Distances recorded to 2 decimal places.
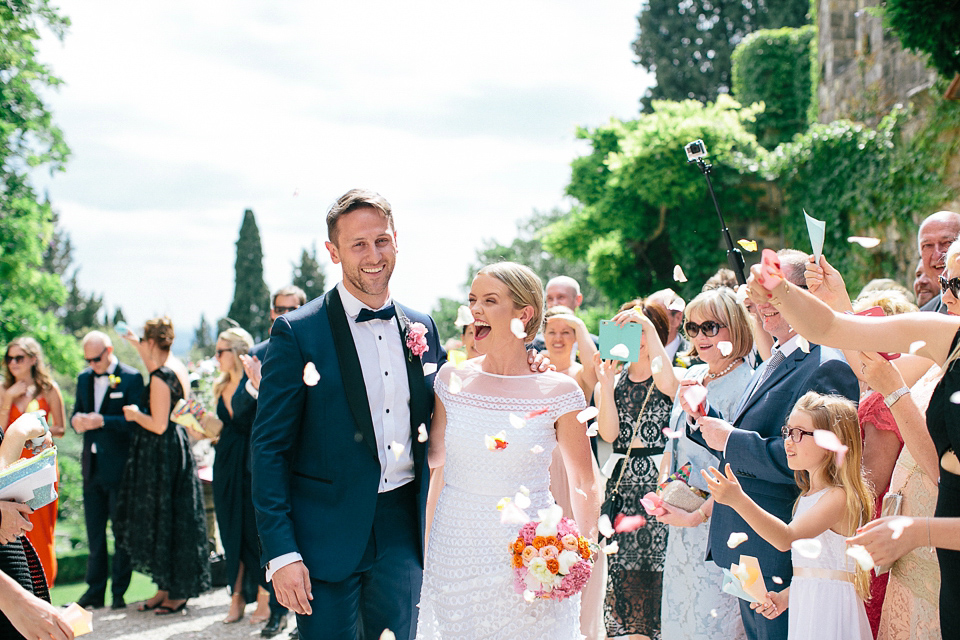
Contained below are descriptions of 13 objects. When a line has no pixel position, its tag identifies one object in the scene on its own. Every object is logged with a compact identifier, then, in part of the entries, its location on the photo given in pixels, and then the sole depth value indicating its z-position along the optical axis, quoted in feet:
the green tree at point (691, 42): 90.02
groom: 9.34
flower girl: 9.40
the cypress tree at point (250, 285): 85.30
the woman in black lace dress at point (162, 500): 21.02
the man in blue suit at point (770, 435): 10.36
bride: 9.93
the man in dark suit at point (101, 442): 21.66
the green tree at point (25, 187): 52.85
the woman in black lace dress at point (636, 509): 14.80
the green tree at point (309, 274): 86.17
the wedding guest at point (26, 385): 22.15
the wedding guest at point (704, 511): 12.12
